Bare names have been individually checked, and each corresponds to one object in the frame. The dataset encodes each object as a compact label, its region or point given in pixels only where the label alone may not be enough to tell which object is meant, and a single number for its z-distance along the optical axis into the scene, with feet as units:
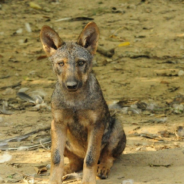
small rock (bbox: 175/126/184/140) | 49.16
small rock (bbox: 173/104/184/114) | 57.19
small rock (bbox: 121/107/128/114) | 56.95
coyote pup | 35.68
